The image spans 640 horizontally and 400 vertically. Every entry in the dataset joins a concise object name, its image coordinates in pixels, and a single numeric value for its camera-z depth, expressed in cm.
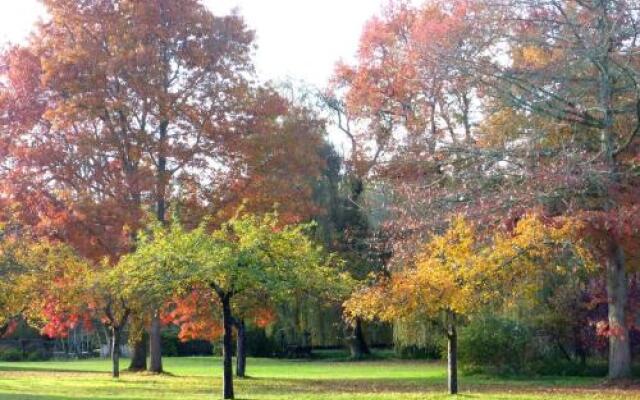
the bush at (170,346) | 5550
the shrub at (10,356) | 5396
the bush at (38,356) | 5491
